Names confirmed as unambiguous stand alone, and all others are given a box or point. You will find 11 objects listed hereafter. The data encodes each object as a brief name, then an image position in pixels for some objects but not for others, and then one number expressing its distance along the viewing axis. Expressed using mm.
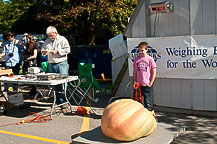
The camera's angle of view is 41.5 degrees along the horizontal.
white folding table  6648
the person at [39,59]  10766
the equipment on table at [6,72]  8133
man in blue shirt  9320
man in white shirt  7535
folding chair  8842
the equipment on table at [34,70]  7462
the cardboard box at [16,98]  8141
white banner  6316
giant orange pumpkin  4594
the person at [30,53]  9859
